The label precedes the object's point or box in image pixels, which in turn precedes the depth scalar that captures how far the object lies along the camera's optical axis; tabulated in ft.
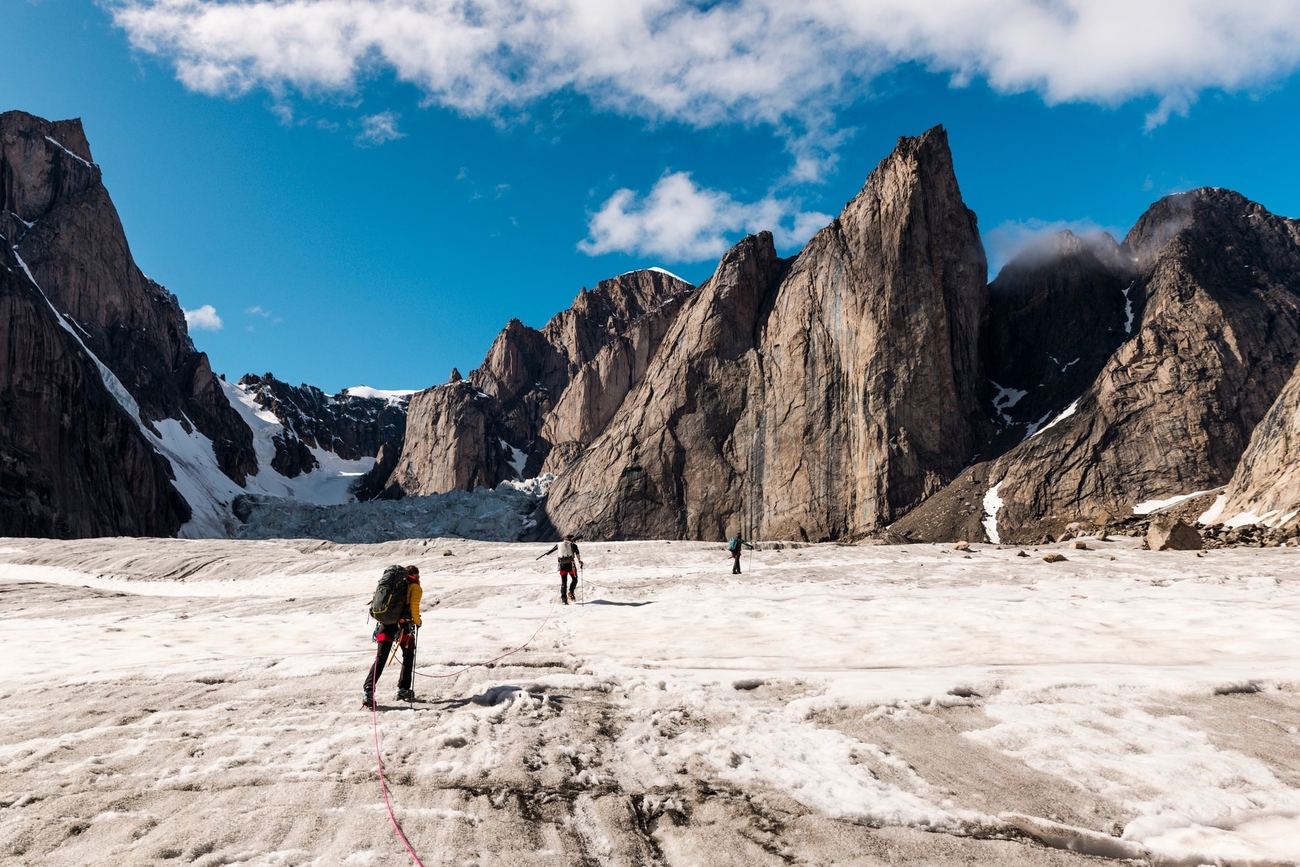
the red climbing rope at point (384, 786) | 14.71
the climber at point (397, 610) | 27.61
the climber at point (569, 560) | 57.67
